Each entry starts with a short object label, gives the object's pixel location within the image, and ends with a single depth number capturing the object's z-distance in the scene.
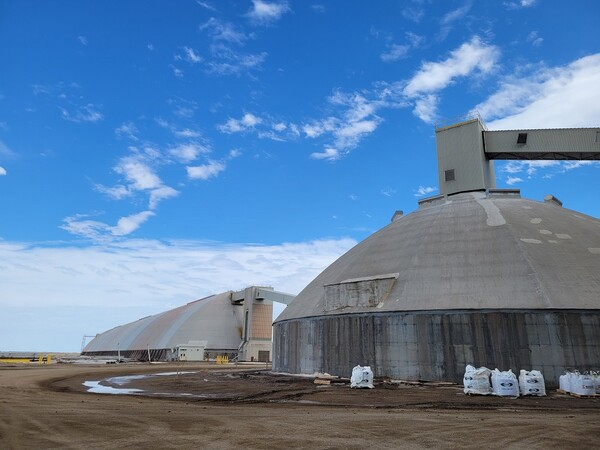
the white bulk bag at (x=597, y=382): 19.18
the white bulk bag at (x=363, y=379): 22.95
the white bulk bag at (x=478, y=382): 19.69
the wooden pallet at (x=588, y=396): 19.11
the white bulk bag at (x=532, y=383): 19.88
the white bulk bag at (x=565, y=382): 20.23
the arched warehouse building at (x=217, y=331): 77.12
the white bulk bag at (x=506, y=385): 19.39
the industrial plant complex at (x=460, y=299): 23.17
